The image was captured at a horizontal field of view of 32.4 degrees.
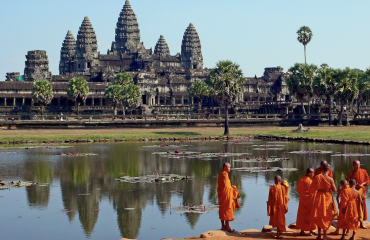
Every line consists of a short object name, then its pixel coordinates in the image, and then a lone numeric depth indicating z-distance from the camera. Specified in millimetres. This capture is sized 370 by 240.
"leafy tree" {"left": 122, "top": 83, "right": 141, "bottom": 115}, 119188
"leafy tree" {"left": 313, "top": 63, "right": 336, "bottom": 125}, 86125
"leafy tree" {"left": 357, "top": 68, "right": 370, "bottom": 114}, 92312
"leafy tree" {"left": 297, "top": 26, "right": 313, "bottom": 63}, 126762
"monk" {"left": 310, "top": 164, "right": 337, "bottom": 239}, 17266
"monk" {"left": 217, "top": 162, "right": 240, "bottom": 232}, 18594
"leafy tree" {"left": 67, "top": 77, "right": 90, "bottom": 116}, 130125
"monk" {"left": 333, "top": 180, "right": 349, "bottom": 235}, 17281
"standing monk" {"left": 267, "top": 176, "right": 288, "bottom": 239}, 17953
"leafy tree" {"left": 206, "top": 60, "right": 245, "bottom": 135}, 68875
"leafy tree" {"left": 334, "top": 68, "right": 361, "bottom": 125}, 84500
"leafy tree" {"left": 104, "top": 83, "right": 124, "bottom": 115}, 118750
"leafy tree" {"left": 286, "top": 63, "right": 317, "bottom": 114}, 93212
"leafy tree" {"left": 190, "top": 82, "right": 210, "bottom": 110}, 140875
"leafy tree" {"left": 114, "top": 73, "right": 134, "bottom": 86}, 126062
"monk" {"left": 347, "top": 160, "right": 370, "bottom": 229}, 18922
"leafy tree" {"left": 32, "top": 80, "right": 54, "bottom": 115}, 130500
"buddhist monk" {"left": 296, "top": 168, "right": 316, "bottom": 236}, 17641
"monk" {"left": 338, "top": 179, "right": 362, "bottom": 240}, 17062
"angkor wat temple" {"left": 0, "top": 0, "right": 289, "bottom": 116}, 135875
